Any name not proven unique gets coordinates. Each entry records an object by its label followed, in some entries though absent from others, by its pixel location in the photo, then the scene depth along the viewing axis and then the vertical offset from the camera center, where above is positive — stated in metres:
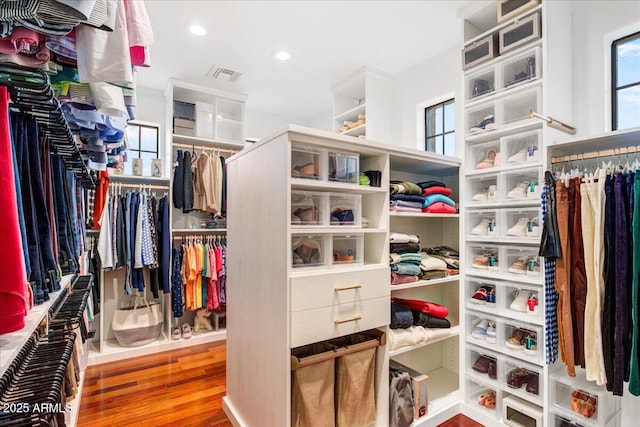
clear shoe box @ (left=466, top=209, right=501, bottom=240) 2.18 -0.06
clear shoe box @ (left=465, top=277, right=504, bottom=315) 2.17 -0.52
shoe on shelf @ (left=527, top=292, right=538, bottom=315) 1.99 -0.52
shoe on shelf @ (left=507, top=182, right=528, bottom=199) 2.04 +0.14
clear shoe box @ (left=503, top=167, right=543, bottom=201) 1.98 +0.19
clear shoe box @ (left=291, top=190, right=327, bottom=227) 1.72 +0.04
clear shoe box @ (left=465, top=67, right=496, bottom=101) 2.21 +0.88
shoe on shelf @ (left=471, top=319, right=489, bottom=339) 2.25 -0.76
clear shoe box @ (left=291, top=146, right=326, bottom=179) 1.70 +0.27
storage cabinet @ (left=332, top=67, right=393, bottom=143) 3.48 +1.15
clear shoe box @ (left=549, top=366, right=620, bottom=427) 1.80 -1.02
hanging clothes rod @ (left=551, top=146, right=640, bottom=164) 1.69 +0.32
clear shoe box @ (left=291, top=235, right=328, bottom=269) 1.73 -0.18
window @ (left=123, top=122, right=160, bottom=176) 4.00 +0.88
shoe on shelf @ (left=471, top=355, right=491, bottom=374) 2.25 -1.00
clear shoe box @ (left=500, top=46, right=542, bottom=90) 1.95 +0.89
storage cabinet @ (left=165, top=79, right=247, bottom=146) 3.68 +1.16
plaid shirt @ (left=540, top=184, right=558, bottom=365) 1.90 -0.52
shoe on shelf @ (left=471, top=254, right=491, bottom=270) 2.25 -0.31
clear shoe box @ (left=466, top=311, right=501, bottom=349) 2.17 -0.77
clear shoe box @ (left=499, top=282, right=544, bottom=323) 1.97 -0.52
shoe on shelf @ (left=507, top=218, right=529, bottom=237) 2.05 -0.08
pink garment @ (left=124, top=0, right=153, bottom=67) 0.95 +0.54
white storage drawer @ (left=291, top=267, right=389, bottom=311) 1.62 -0.37
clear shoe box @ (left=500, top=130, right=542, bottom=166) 1.99 +0.41
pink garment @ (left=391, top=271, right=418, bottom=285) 2.06 -0.39
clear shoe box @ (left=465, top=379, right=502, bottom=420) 2.16 -1.21
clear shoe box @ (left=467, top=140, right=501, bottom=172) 2.22 +0.40
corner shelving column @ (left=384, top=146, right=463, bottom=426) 2.29 -0.60
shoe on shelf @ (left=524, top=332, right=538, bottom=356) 1.99 -0.76
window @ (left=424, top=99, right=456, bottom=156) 3.27 +0.86
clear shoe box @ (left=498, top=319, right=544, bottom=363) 1.96 -0.76
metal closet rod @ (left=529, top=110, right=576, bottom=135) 1.87 +0.52
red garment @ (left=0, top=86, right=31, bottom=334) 0.70 -0.08
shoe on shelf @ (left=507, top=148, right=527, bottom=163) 2.04 +0.35
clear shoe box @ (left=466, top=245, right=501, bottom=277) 2.21 -0.29
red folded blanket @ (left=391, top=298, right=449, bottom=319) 2.28 -0.62
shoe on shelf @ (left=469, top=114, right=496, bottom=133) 2.19 +0.59
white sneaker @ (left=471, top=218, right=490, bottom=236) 2.26 -0.09
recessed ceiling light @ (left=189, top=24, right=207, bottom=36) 2.71 +1.51
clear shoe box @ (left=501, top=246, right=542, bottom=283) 2.00 -0.29
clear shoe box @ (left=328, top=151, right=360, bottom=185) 1.83 +0.26
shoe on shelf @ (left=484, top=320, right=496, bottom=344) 2.18 -0.76
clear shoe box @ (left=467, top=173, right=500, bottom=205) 2.21 +0.18
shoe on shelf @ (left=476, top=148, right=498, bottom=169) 2.23 +0.36
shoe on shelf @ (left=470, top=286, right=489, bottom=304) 2.25 -0.53
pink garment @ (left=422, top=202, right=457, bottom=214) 2.31 +0.05
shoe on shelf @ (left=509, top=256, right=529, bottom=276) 2.06 -0.31
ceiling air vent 3.47 +1.49
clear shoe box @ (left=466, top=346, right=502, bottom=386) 2.17 -0.99
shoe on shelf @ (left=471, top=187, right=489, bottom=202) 2.26 +0.13
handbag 3.31 -1.07
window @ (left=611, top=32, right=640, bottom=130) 1.98 +0.79
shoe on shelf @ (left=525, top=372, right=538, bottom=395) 1.99 -0.99
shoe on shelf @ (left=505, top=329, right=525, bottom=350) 2.06 -0.77
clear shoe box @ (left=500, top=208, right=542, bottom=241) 2.00 -0.05
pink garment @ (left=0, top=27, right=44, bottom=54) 0.78 +0.41
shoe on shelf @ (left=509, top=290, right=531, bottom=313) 2.05 -0.53
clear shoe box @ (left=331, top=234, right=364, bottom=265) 1.91 -0.19
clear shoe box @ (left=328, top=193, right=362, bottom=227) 1.85 +0.03
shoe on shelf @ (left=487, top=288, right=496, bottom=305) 2.20 -0.53
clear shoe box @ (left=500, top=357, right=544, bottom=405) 1.96 -0.99
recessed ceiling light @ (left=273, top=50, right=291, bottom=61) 3.14 +1.50
